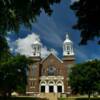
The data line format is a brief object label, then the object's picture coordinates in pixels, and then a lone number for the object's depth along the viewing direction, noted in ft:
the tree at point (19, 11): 26.32
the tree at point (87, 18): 25.39
